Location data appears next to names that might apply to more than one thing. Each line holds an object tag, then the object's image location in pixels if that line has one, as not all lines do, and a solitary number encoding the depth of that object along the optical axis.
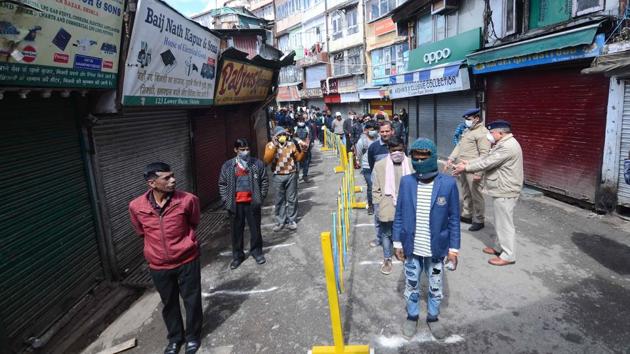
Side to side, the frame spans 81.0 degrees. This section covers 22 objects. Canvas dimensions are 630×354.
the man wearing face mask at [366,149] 7.55
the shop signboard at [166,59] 5.07
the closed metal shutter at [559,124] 7.64
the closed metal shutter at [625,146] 6.88
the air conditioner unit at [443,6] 13.35
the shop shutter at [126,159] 5.54
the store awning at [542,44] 7.20
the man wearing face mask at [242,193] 5.54
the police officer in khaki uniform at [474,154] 6.33
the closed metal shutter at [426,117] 15.78
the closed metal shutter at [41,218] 3.87
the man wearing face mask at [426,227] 3.38
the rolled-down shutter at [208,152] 9.05
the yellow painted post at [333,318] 3.05
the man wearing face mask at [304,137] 12.29
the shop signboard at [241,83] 8.63
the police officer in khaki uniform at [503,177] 4.91
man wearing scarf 4.64
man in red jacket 3.51
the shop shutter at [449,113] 12.95
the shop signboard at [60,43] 3.23
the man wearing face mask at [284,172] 7.09
